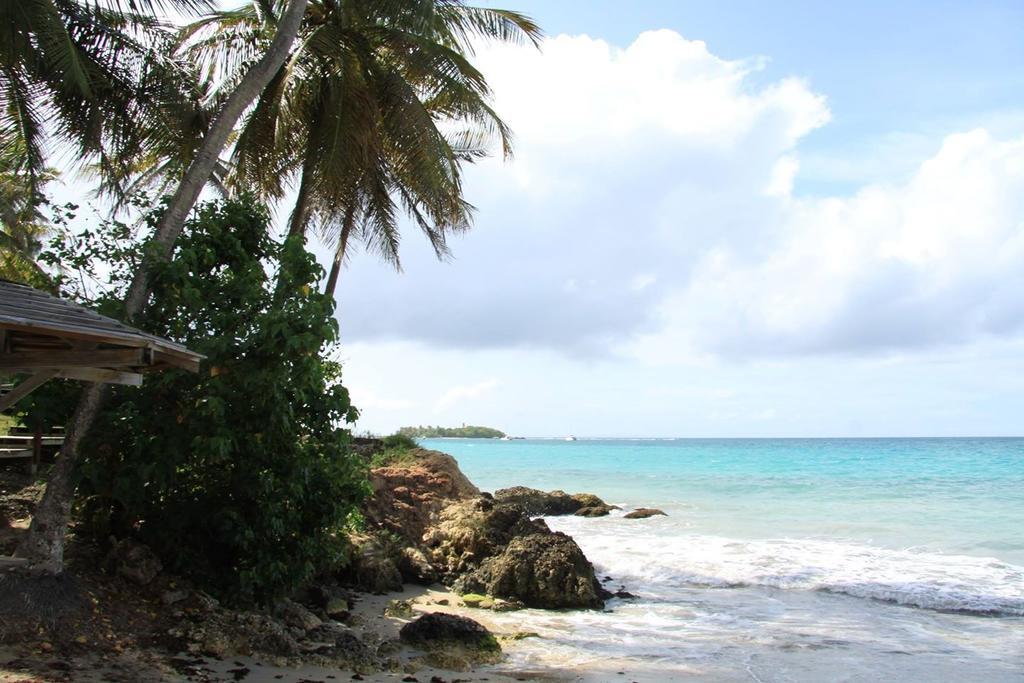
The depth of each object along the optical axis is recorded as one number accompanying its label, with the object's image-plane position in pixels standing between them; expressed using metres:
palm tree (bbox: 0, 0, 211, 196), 10.27
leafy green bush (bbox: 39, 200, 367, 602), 7.43
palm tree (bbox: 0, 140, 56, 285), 12.20
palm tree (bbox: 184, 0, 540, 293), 12.22
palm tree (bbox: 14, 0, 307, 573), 7.28
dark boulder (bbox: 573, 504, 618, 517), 21.63
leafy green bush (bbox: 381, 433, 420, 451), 19.84
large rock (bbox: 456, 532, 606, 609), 10.73
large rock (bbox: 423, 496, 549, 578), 11.92
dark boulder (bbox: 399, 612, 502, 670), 7.73
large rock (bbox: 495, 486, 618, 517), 21.52
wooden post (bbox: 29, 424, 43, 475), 11.41
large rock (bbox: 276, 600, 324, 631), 8.21
